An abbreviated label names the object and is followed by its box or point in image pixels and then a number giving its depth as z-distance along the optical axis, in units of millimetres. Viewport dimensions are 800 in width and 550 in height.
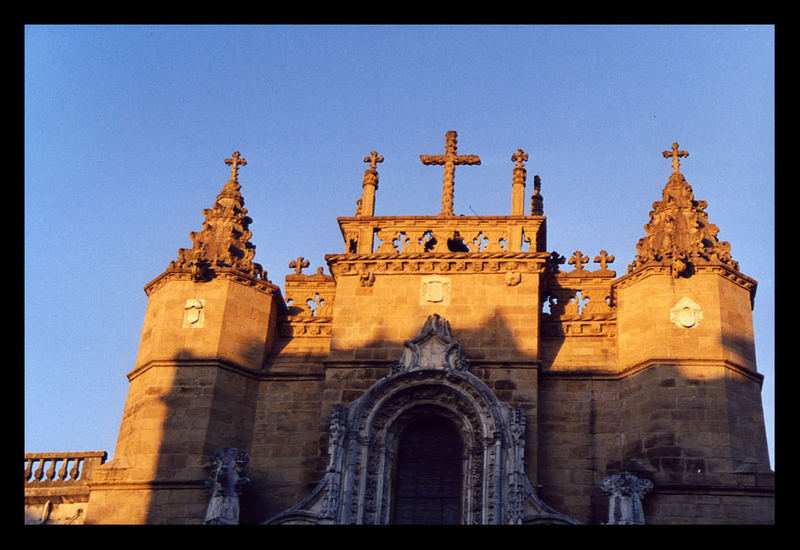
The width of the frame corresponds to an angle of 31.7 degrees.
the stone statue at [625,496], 20500
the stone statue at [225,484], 21156
